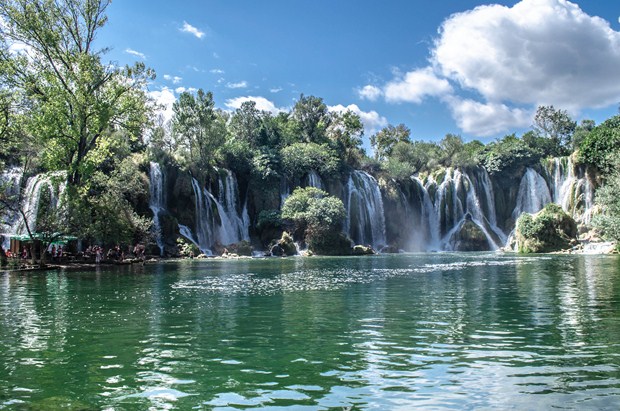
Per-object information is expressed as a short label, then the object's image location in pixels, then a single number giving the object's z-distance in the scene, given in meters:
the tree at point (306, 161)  62.94
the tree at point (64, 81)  32.34
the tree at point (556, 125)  87.69
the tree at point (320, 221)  54.25
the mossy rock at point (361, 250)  55.12
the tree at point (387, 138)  98.50
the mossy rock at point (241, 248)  50.84
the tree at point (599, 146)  58.25
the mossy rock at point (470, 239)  64.38
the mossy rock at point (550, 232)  54.00
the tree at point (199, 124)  57.66
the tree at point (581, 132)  81.81
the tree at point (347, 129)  84.09
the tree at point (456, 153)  72.31
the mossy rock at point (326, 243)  54.37
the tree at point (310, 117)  81.00
